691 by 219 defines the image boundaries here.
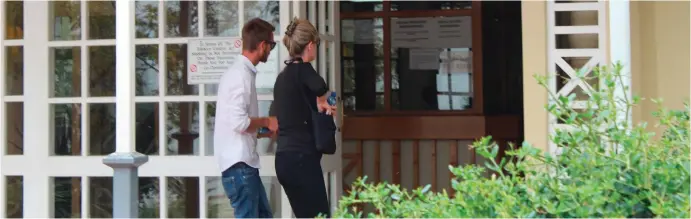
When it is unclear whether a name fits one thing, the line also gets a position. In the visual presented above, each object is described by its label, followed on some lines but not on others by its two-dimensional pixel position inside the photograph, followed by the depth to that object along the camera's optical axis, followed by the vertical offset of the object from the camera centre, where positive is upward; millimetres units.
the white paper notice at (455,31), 14281 +634
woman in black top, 8102 -22
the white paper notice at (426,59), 14648 +435
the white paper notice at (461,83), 14342 +243
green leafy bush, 4742 -176
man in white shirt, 8055 -25
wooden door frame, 13500 +2
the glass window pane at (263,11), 9617 +543
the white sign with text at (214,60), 9492 +297
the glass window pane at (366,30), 14594 +661
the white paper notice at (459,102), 14242 +100
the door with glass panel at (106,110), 9711 +55
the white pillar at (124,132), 7336 -46
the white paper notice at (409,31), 14508 +645
